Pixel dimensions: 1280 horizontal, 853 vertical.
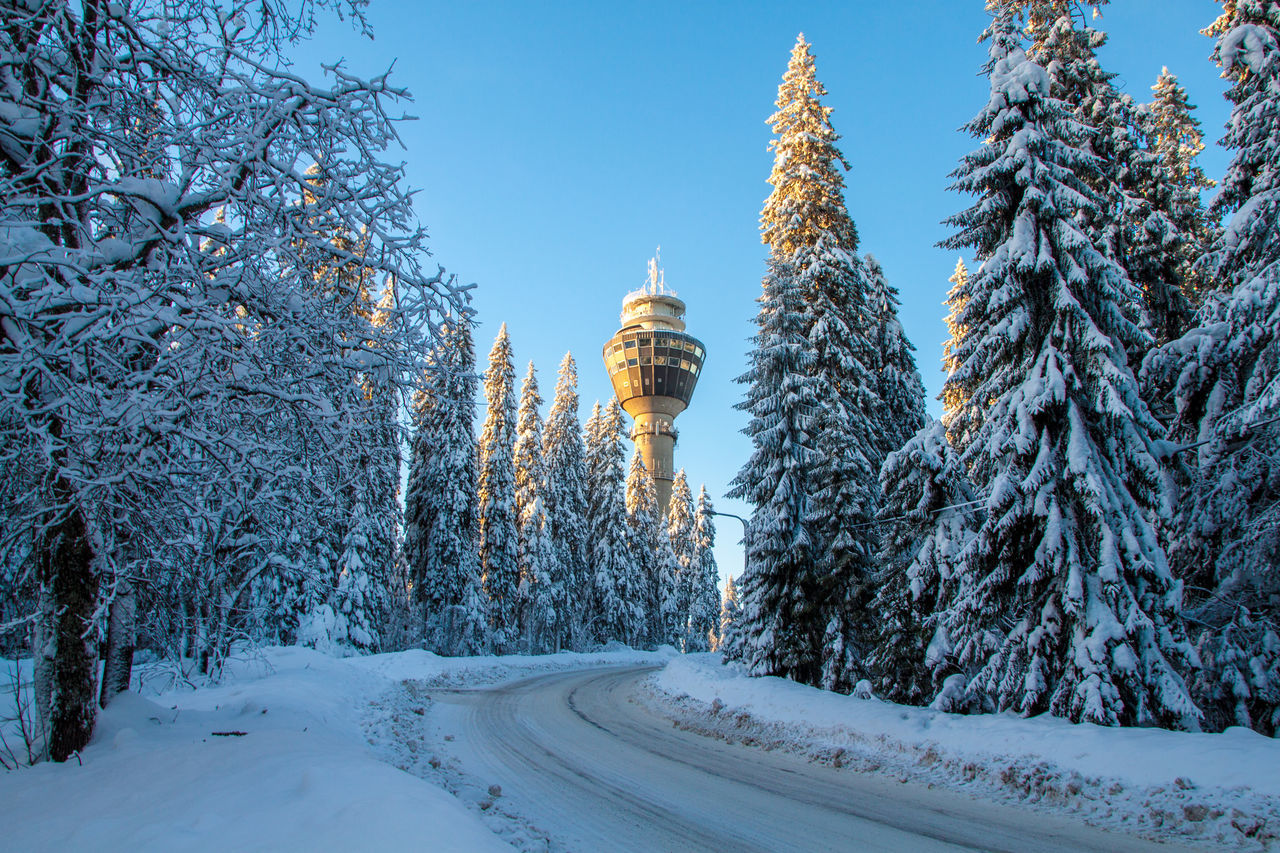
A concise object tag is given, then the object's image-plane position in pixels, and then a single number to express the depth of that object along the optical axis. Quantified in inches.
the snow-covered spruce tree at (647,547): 2033.7
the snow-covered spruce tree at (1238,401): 402.3
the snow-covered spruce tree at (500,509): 1494.8
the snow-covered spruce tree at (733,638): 776.7
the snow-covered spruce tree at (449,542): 1341.0
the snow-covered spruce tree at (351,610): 989.2
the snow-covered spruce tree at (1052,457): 374.3
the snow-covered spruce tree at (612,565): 1830.7
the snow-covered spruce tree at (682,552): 2274.9
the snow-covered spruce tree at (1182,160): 706.2
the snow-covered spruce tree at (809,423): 625.0
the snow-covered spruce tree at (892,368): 902.4
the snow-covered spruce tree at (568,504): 1712.6
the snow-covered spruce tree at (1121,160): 622.8
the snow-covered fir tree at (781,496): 651.5
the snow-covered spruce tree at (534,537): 1562.5
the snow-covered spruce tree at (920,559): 490.8
